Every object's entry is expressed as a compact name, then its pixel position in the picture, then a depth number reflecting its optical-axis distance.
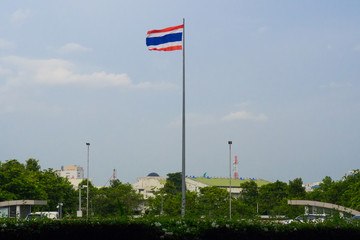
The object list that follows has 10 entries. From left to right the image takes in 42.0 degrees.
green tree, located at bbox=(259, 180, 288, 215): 91.12
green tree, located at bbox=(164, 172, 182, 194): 137.25
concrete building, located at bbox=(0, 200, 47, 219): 39.55
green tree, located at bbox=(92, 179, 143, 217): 81.62
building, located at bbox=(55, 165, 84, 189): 172.00
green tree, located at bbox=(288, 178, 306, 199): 83.56
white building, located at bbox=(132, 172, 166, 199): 151.75
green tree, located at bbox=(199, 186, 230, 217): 73.06
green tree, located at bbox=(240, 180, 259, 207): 94.03
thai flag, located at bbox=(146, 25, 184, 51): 27.77
